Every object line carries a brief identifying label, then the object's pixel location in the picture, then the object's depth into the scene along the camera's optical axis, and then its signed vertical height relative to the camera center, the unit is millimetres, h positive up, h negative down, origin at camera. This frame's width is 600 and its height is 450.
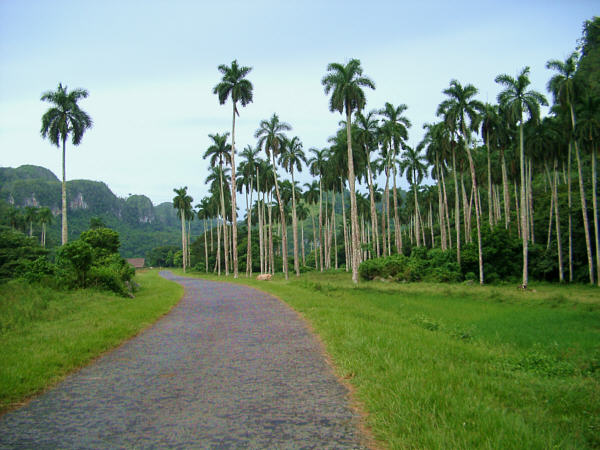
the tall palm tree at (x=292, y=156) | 47906 +11166
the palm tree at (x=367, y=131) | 41938 +12018
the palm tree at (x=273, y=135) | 45997 +13125
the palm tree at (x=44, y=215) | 88125 +9535
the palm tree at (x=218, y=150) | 50812 +12957
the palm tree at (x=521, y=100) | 34500 +12209
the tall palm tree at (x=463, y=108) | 39125 +13239
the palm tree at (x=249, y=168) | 52844 +10916
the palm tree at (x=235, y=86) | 42906 +17581
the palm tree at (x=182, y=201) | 79250 +10366
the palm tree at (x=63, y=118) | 32594 +11378
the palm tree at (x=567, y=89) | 33531 +12682
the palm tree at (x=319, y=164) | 52469 +11179
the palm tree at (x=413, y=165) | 51562 +10322
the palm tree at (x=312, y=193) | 62906 +8871
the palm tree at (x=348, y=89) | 34812 +13682
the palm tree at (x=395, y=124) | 43281 +13021
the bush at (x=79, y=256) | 19672 +94
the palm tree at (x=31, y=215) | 91000 +9940
